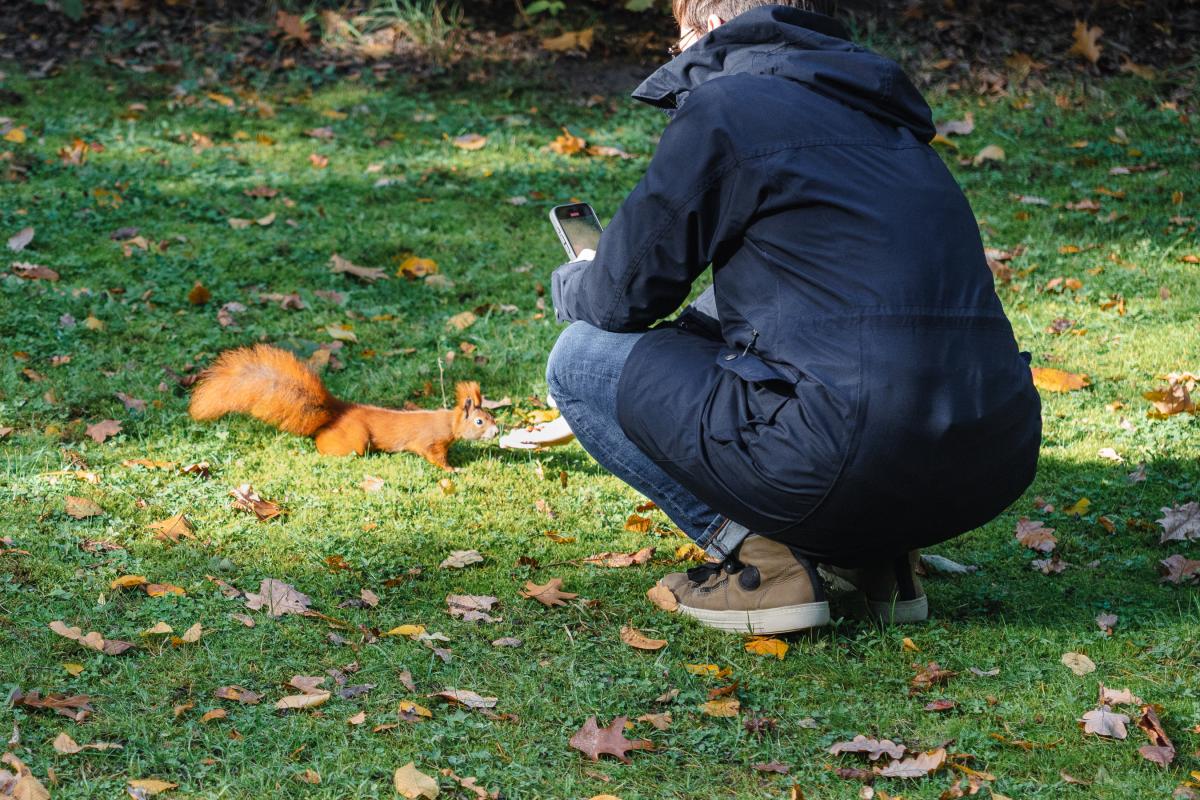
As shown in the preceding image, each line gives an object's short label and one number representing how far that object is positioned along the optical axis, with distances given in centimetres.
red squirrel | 795
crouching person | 468
